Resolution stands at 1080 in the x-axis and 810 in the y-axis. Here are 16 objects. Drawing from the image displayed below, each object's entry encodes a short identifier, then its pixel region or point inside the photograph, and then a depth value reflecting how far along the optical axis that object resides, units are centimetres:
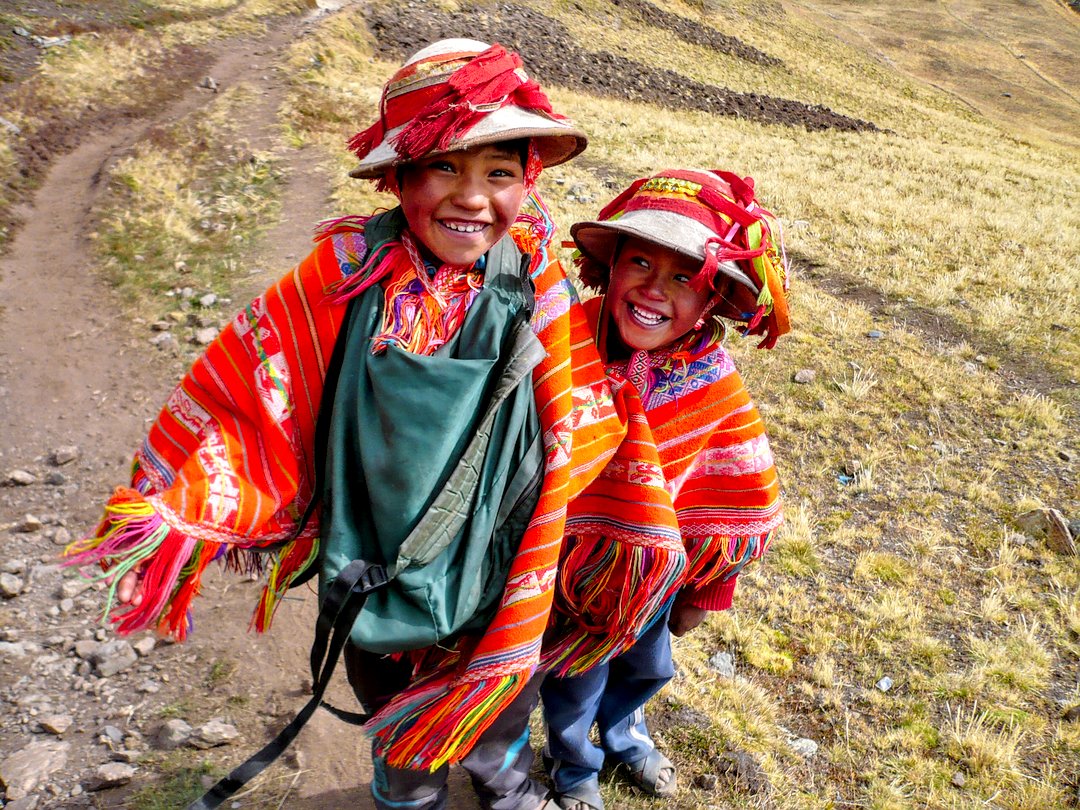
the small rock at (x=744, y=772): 300
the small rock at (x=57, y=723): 297
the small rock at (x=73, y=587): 365
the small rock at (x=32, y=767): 272
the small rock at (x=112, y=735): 298
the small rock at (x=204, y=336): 563
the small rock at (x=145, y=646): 340
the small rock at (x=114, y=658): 327
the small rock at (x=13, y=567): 377
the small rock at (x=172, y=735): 298
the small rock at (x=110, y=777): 278
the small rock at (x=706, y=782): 297
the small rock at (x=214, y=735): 299
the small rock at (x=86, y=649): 334
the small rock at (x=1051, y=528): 478
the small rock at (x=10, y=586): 361
